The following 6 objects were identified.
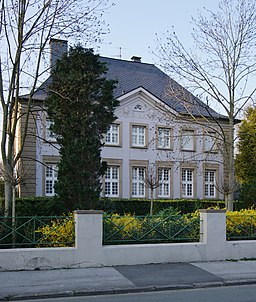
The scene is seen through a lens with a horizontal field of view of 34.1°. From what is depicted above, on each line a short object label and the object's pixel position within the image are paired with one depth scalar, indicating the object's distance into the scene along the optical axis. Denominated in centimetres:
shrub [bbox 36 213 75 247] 1090
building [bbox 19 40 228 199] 2684
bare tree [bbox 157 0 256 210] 1877
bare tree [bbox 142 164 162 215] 2575
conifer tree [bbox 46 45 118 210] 1445
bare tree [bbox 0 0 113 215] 1348
